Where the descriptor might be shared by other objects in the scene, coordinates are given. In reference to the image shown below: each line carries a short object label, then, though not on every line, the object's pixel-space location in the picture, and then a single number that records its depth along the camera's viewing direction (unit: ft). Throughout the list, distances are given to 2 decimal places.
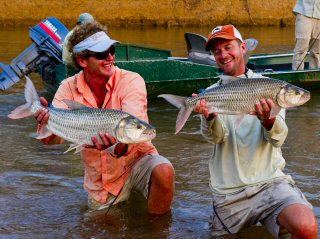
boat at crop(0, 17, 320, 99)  34.63
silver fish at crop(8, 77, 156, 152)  16.19
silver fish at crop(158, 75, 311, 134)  15.56
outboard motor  34.58
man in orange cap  16.16
